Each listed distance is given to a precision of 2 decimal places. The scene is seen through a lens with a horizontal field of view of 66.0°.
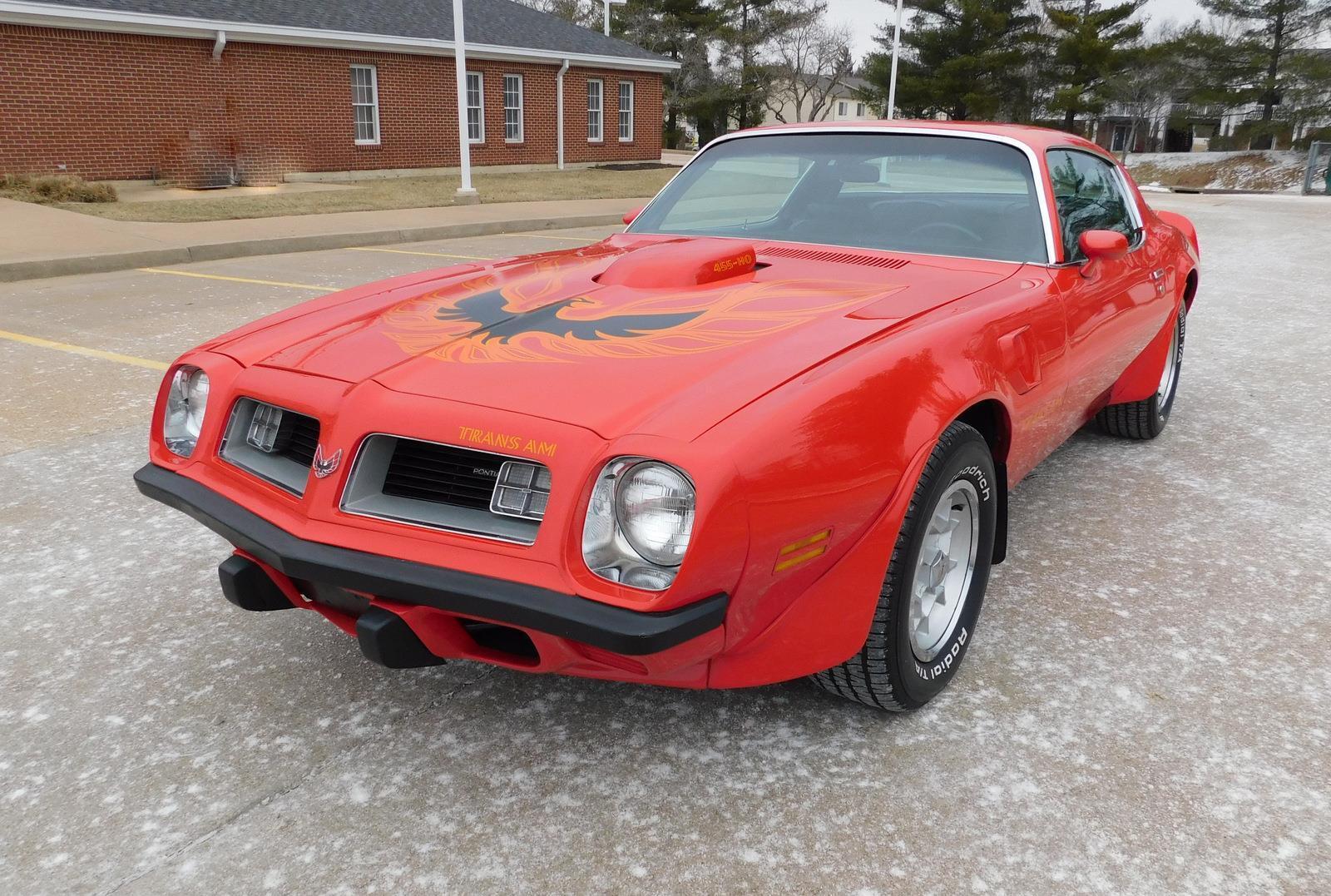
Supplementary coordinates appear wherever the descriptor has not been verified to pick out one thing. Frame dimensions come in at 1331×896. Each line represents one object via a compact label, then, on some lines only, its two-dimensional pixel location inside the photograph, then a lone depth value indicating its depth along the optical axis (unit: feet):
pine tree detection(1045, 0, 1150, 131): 130.11
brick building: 52.11
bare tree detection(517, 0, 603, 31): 159.53
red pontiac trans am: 6.19
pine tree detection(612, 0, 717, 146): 138.10
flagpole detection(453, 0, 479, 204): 47.62
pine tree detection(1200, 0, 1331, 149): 130.21
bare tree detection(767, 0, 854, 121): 150.10
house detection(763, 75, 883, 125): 168.04
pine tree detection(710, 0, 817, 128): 136.77
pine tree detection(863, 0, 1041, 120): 130.72
